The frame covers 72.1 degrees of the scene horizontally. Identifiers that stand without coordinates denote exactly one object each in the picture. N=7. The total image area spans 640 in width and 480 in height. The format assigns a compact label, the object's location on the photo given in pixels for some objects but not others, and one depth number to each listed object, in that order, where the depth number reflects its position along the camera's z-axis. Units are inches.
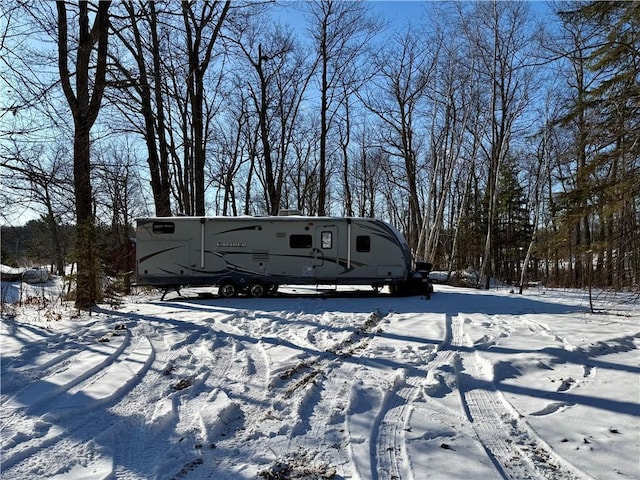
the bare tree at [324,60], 920.3
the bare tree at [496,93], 786.2
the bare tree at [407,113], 997.8
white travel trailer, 548.4
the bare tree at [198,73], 701.3
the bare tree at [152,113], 615.2
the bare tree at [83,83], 413.4
